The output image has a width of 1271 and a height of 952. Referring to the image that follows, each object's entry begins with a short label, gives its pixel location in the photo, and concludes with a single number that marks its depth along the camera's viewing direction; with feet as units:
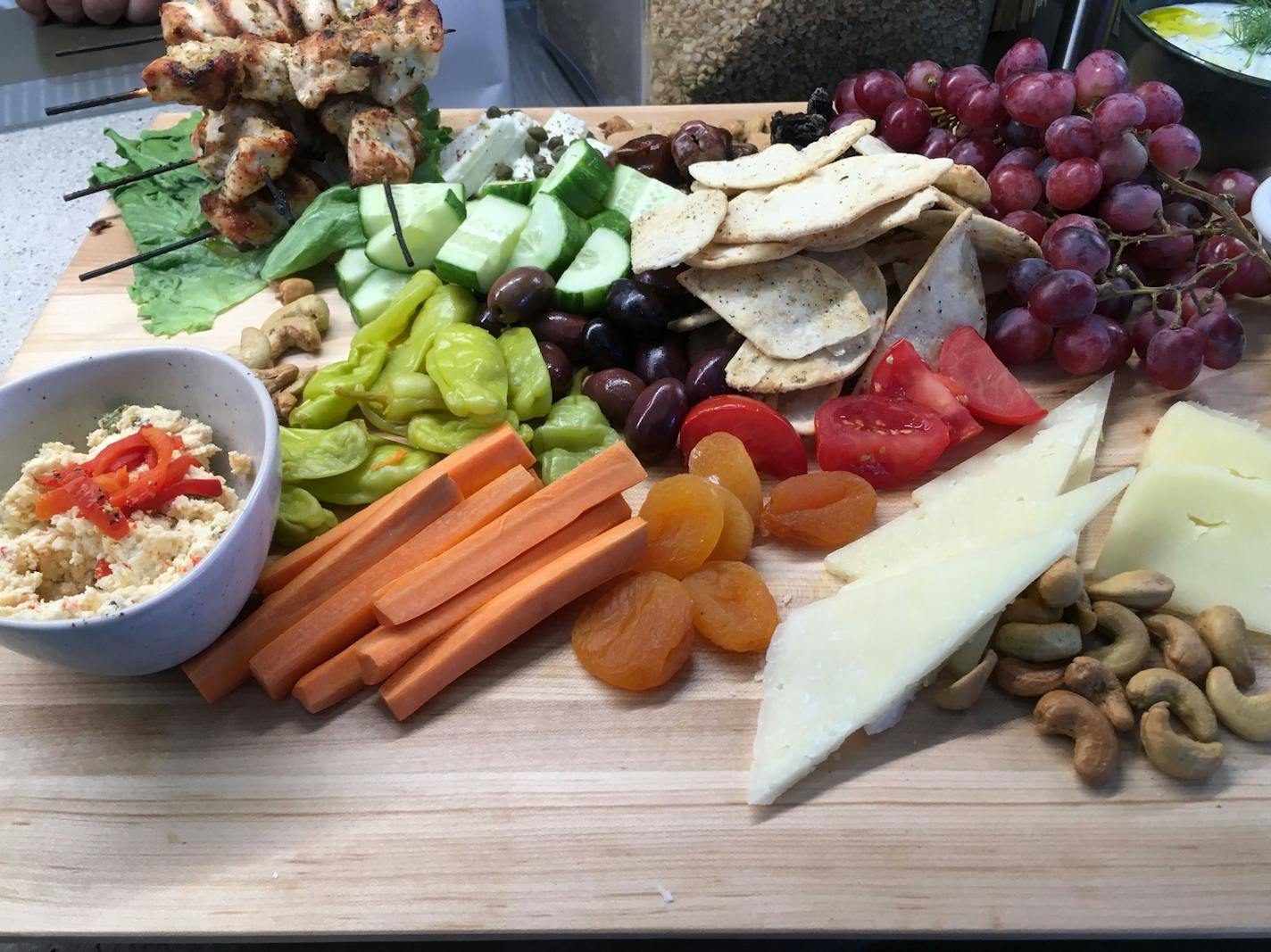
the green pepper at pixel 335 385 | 1.32
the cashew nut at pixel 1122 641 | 1.05
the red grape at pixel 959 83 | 1.55
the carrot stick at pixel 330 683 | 1.06
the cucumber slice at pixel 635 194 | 1.59
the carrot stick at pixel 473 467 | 1.17
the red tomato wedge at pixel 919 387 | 1.29
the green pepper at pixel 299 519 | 1.19
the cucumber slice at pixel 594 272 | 1.42
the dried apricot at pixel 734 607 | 1.09
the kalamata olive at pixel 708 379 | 1.35
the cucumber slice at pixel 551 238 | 1.48
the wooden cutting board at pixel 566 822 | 0.92
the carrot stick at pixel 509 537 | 1.10
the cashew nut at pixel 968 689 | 1.02
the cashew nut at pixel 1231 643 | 1.05
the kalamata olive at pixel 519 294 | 1.38
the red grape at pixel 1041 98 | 1.42
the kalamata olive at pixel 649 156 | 1.64
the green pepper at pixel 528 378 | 1.32
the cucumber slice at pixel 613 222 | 1.53
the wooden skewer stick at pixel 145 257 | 1.52
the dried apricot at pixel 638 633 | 1.06
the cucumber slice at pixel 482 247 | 1.44
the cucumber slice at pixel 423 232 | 1.51
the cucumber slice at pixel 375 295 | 1.51
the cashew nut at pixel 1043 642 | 1.04
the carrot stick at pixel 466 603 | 1.07
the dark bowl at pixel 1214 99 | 1.59
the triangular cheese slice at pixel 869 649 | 0.99
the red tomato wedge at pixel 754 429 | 1.27
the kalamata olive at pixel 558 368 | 1.37
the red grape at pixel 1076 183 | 1.39
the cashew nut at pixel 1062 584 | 1.04
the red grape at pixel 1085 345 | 1.36
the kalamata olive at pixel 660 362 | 1.38
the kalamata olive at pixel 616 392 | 1.33
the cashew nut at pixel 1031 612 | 1.06
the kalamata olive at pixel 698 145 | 1.60
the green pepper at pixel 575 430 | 1.31
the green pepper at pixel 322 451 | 1.22
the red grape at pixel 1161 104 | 1.44
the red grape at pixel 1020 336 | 1.38
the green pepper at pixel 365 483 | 1.25
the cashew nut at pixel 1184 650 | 1.04
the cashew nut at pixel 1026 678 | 1.03
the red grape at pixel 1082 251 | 1.34
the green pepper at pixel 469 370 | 1.25
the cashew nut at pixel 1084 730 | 0.98
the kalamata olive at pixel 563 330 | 1.40
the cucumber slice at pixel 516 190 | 1.57
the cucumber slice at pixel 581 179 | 1.55
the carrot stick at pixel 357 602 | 1.07
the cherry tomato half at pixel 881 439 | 1.25
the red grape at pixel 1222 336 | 1.35
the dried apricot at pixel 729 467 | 1.21
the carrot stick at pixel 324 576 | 1.07
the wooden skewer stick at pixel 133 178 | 1.65
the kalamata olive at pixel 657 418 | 1.28
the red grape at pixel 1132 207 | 1.40
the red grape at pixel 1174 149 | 1.40
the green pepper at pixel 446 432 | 1.28
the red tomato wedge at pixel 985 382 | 1.31
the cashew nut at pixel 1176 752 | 0.98
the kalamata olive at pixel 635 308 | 1.37
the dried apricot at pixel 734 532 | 1.17
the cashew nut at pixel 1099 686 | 1.02
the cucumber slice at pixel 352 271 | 1.55
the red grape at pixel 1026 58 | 1.50
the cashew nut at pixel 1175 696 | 1.01
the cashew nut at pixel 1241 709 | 1.01
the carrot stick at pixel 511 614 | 1.06
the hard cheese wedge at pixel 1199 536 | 1.11
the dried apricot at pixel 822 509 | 1.19
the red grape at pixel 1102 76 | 1.41
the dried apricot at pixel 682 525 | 1.15
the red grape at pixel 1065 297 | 1.32
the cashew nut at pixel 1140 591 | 1.08
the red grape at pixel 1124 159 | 1.40
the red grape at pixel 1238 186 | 1.52
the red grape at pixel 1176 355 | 1.33
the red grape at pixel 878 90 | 1.62
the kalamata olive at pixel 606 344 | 1.38
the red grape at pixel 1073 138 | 1.40
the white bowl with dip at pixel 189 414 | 0.94
